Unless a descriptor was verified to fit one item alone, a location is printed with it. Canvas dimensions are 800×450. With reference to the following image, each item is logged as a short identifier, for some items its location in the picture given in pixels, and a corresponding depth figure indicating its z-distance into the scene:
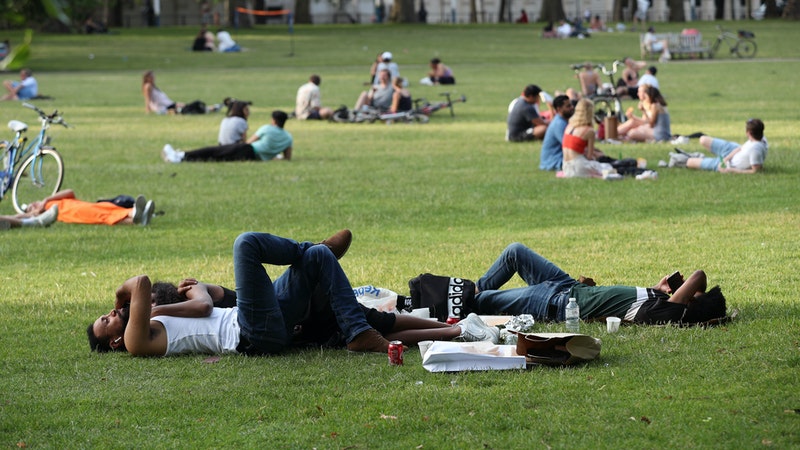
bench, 49.06
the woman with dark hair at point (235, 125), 19.64
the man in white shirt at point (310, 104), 27.66
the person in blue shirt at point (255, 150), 19.55
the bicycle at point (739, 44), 49.47
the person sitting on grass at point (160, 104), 29.86
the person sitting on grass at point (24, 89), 35.06
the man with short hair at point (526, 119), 20.68
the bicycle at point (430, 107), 27.05
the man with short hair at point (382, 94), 27.31
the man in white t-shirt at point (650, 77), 24.86
